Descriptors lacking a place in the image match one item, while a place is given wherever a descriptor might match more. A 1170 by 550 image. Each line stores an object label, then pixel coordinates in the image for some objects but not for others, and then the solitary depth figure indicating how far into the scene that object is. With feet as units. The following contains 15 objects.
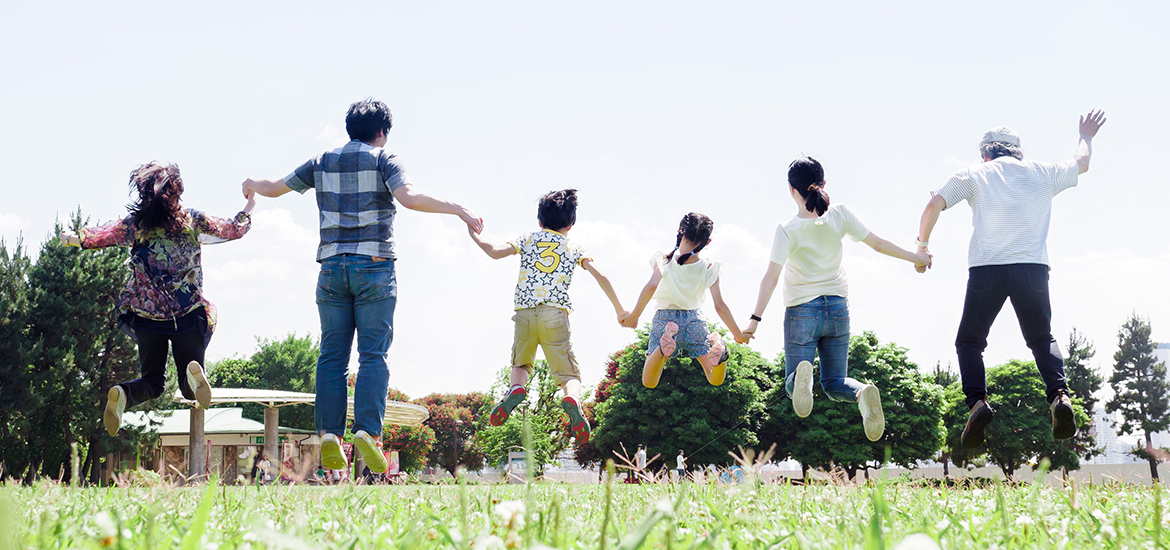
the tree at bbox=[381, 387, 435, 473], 207.51
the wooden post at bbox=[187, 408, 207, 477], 107.04
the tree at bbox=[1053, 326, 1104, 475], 200.34
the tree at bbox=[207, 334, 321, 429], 227.20
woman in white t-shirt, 23.41
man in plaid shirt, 18.92
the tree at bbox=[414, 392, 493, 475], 269.03
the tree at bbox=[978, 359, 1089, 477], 160.97
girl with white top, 26.86
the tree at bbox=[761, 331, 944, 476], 139.44
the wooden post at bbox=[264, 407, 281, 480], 134.62
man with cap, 21.29
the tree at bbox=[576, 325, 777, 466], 137.18
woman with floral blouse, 21.66
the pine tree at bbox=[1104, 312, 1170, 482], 196.26
